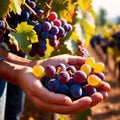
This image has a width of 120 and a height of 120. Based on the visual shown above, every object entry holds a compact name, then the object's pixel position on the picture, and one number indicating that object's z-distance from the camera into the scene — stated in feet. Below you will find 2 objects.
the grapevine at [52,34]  1.55
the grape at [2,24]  1.85
